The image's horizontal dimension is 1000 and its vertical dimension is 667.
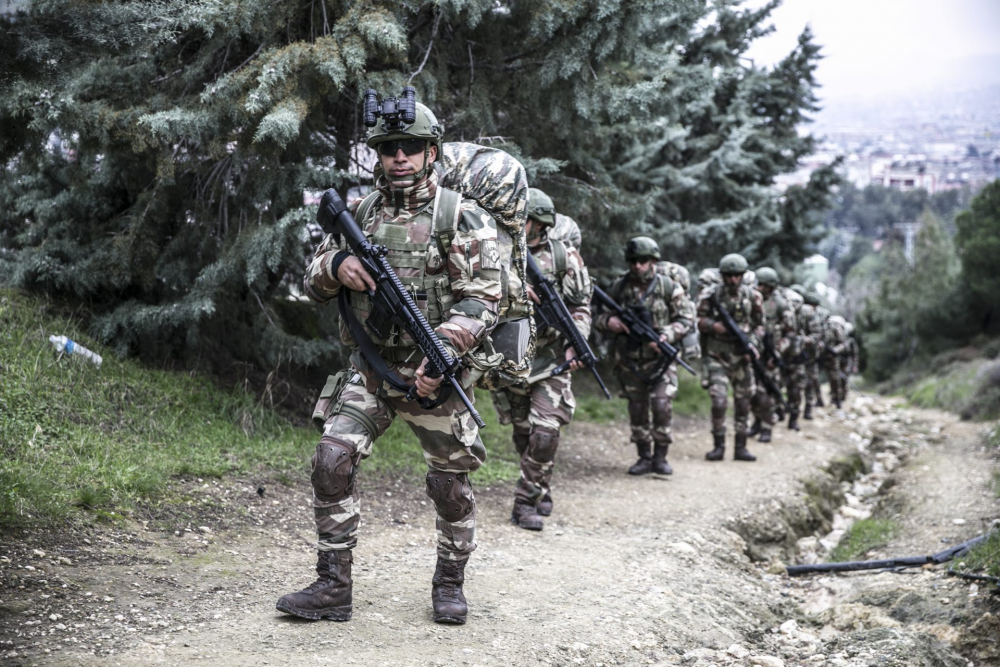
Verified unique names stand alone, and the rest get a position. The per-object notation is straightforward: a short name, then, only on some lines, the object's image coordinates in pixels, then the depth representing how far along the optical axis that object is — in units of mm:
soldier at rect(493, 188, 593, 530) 6840
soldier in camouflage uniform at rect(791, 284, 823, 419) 15617
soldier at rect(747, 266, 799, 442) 12639
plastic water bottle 6801
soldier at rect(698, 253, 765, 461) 10836
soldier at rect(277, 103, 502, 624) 4090
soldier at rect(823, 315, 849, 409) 20562
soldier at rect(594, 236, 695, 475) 9164
